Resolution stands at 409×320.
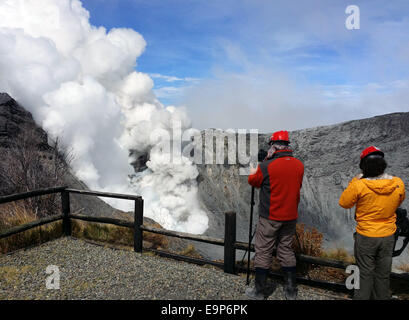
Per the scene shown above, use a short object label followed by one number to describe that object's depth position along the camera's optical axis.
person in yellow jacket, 3.18
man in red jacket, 3.62
